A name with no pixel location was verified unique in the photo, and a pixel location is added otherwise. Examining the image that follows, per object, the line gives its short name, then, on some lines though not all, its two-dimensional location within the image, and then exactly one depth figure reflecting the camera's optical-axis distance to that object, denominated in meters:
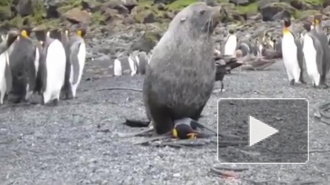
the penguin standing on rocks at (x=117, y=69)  19.30
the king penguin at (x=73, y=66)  13.08
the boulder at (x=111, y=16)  35.91
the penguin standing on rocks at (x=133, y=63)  19.13
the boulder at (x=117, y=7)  37.75
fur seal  7.85
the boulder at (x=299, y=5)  37.59
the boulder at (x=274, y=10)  35.38
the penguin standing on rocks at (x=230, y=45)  21.70
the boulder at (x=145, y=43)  25.47
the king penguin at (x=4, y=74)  12.21
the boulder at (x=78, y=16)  35.56
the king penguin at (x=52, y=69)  12.34
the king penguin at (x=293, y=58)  14.53
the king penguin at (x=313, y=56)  13.95
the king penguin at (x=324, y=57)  14.01
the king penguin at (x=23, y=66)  12.43
